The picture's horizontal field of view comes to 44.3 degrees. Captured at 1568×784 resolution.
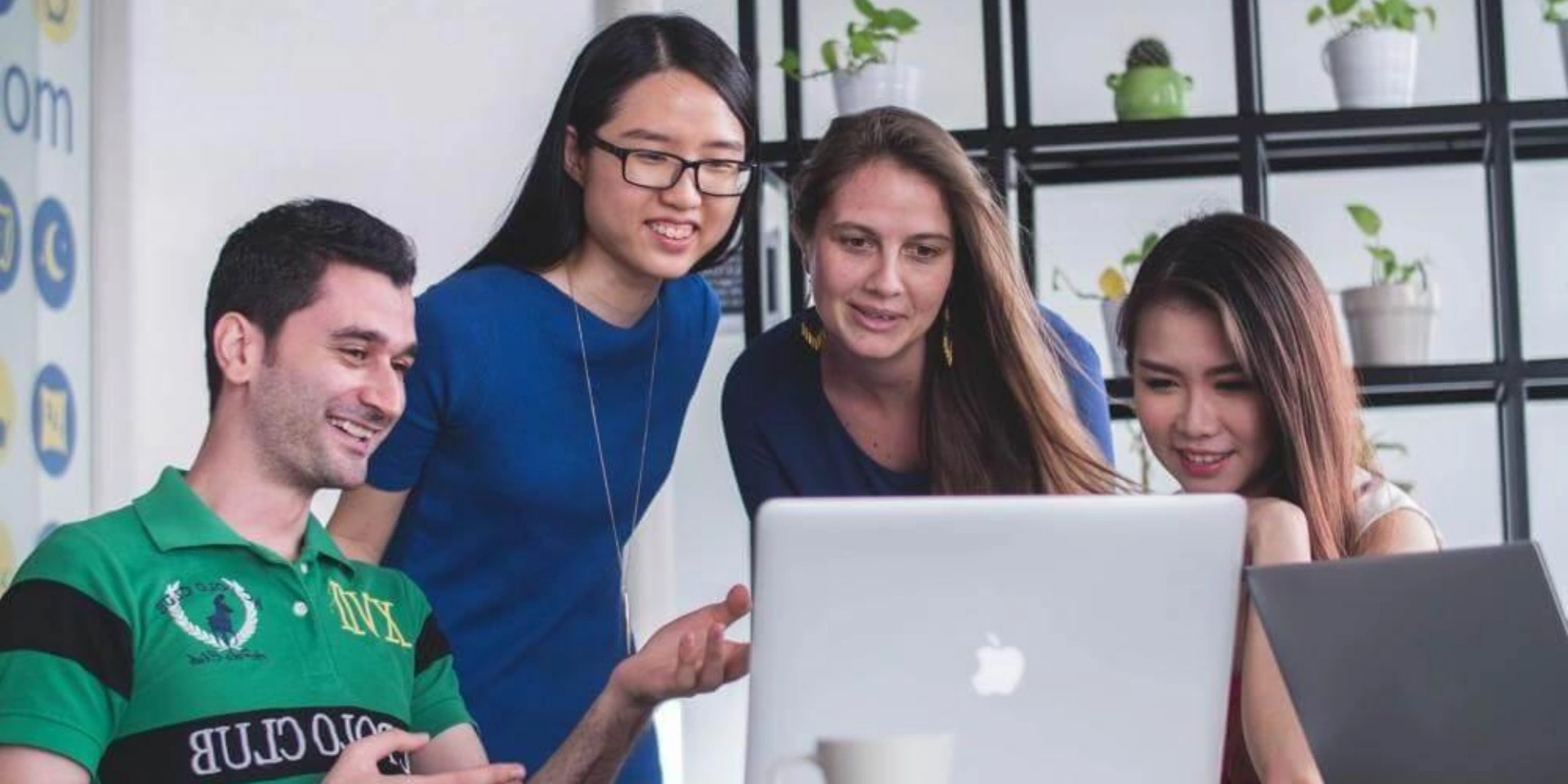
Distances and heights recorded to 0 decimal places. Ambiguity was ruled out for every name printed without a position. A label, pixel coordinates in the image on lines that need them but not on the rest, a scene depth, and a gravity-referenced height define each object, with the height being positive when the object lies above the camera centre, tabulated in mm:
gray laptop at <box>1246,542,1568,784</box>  1313 -152
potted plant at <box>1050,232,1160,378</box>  3736 +321
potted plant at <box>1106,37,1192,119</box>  3689 +707
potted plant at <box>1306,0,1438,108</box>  3605 +739
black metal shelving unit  3570 +592
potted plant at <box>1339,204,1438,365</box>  3594 +239
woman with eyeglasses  2137 +99
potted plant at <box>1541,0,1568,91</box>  3580 +798
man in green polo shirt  1494 -109
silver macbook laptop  1259 -109
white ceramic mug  1137 -177
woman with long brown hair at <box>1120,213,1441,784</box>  2002 +69
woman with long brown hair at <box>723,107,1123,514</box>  2189 +125
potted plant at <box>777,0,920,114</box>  3701 +760
